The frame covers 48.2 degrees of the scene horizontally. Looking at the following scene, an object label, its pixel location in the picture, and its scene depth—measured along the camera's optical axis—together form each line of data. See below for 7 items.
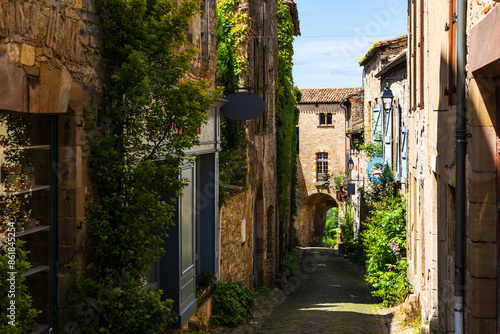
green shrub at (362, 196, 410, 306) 11.97
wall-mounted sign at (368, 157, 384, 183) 16.53
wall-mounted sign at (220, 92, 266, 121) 9.66
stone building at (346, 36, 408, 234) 14.55
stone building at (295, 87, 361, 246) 36.47
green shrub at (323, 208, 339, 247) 38.60
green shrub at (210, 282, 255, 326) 8.78
